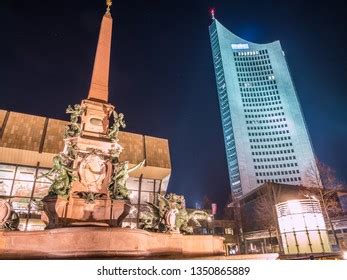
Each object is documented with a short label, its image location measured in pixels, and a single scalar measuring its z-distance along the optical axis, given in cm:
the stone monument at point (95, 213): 693
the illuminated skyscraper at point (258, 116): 10350
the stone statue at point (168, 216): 938
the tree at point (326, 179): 2540
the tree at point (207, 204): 6538
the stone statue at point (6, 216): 752
